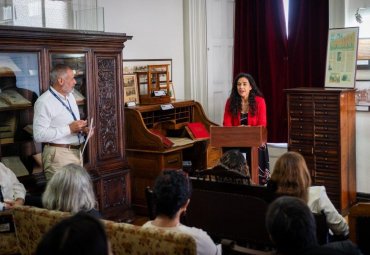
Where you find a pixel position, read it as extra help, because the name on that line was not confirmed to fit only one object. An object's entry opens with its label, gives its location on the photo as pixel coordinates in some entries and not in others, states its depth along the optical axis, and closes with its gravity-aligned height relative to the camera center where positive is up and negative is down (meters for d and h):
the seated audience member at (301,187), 3.22 -0.60
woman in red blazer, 5.20 -0.22
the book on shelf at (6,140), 4.24 -0.38
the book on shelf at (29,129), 4.44 -0.31
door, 6.78 +0.42
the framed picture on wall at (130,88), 5.76 +0.00
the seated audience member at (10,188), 3.95 -0.70
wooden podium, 4.61 -0.42
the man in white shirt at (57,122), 4.23 -0.25
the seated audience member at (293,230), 2.07 -0.54
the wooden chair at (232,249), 2.27 -0.68
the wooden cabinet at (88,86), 4.25 +0.02
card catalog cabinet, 5.24 -0.49
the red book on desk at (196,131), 6.00 -0.48
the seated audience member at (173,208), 2.58 -0.57
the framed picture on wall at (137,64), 5.90 +0.26
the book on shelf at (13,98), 4.24 -0.06
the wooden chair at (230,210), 3.43 -0.80
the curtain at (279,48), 6.19 +0.43
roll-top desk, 5.48 -0.62
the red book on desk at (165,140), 5.45 -0.53
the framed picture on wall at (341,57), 5.38 +0.26
